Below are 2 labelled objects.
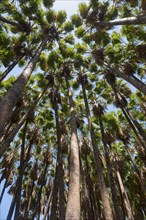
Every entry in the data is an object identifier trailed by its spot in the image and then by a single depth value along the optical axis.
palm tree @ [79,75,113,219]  8.99
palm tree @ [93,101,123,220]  10.46
